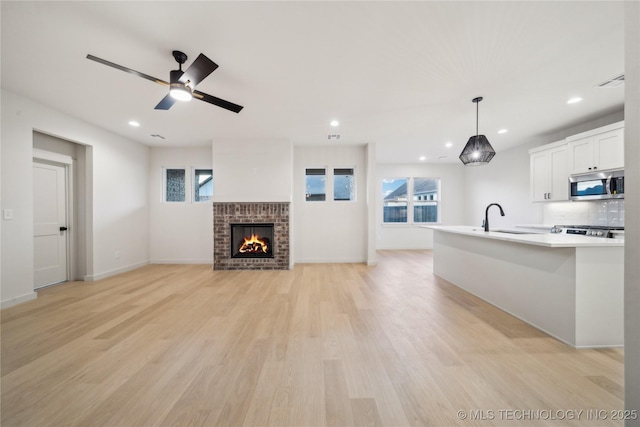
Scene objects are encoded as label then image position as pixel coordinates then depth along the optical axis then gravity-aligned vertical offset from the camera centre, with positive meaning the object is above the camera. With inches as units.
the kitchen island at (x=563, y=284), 80.8 -27.8
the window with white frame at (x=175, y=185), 228.5 +25.3
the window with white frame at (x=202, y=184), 229.9 +26.3
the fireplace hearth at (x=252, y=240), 204.1 -25.8
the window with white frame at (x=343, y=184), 233.0 +26.9
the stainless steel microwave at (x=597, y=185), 138.9 +16.5
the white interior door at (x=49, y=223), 147.6 -8.3
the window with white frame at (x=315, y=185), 231.5 +25.7
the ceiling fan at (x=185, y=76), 80.5 +49.9
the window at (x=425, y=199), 300.5 +15.4
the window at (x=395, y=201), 301.9 +12.9
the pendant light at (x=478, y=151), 121.7 +31.4
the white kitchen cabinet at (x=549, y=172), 169.2 +29.7
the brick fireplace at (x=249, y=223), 199.5 -15.8
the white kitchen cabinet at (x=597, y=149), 137.0 +38.9
